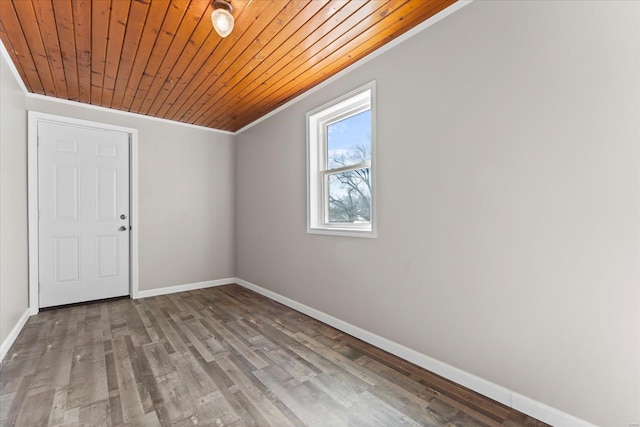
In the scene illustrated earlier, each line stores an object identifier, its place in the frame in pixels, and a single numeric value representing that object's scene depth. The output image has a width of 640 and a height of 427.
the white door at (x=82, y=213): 3.39
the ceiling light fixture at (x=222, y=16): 1.83
